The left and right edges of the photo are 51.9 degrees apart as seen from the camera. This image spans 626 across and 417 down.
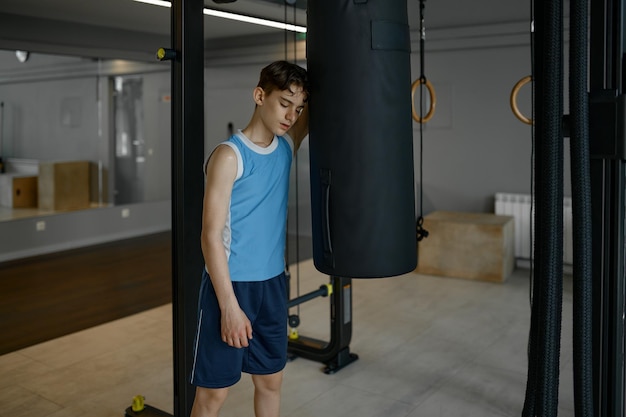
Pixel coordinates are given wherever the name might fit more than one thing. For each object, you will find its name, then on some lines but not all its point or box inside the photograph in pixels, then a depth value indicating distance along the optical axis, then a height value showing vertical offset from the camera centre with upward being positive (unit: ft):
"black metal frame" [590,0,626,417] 5.48 -0.08
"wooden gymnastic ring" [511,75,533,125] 9.96 +1.48
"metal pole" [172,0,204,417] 7.88 +0.13
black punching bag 5.61 +0.51
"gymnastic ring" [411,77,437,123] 11.65 +1.60
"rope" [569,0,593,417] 5.38 -0.19
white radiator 21.03 -0.81
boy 6.17 -0.59
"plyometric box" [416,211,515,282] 19.08 -1.79
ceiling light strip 13.87 +3.88
